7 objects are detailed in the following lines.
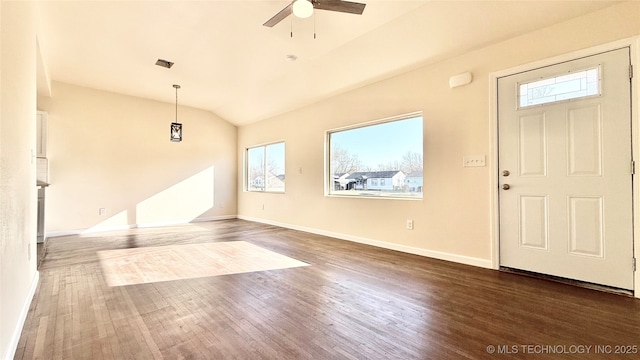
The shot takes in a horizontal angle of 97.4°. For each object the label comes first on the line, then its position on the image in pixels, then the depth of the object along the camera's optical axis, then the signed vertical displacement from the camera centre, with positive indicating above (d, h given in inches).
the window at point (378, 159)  159.2 +14.4
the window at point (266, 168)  260.8 +14.2
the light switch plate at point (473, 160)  128.5 +9.3
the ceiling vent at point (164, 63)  178.1 +77.1
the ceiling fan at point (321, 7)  95.4 +61.7
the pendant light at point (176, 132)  229.5 +41.8
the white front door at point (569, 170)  97.0 +3.6
